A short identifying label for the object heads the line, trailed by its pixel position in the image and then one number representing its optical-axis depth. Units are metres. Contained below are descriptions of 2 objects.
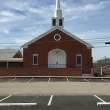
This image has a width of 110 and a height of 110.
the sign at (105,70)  22.01
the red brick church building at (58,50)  22.19
